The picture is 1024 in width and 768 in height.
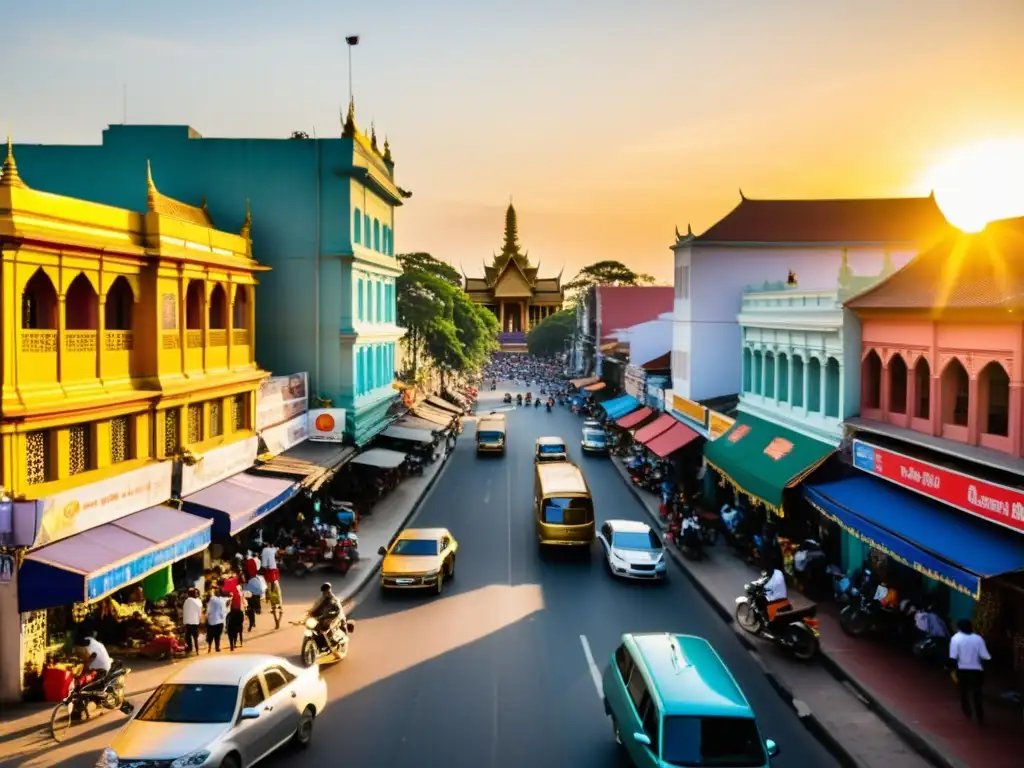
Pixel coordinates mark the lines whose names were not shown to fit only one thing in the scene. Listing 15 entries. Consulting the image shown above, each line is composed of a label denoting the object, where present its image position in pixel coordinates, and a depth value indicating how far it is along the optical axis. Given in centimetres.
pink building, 1641
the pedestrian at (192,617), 1748
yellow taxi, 2191
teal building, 3228
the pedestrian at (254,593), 1947
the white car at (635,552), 2298
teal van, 1079
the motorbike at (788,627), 1719
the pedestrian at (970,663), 1384
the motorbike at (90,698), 1418
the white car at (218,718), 1090
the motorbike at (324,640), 1627
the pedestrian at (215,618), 1761
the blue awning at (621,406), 5228
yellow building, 1571
